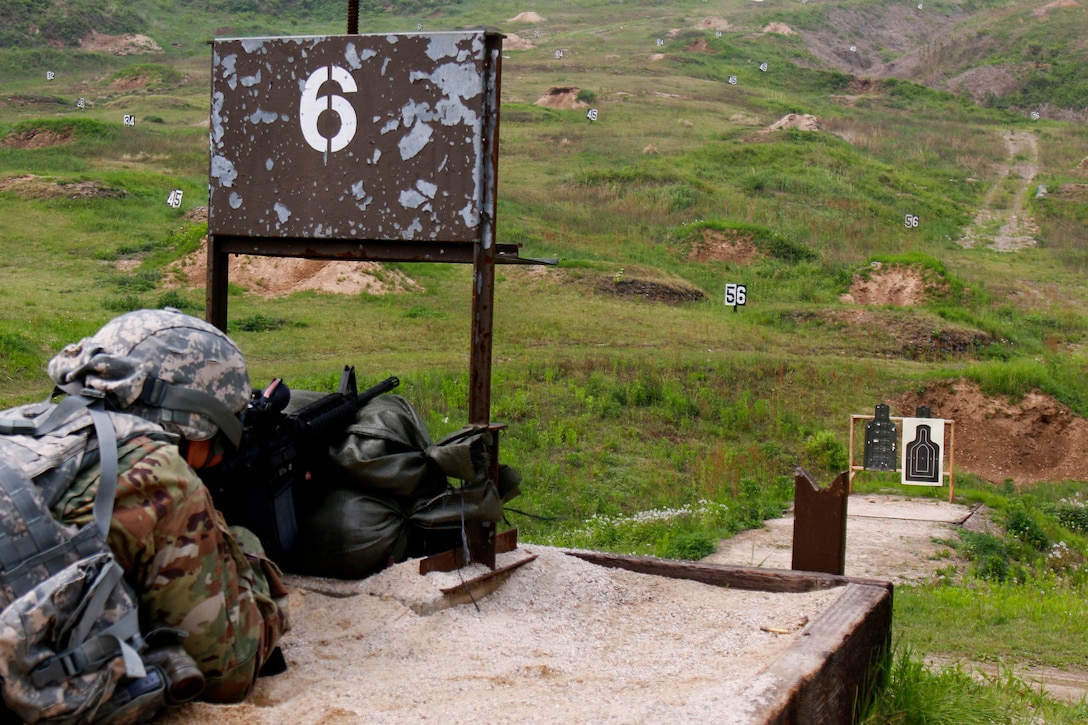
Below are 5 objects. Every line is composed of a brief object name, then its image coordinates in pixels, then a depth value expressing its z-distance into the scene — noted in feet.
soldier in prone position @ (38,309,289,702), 8.12
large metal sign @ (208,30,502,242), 13.41
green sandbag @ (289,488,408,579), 13.24
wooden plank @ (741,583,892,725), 8.85
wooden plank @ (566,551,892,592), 14.03
